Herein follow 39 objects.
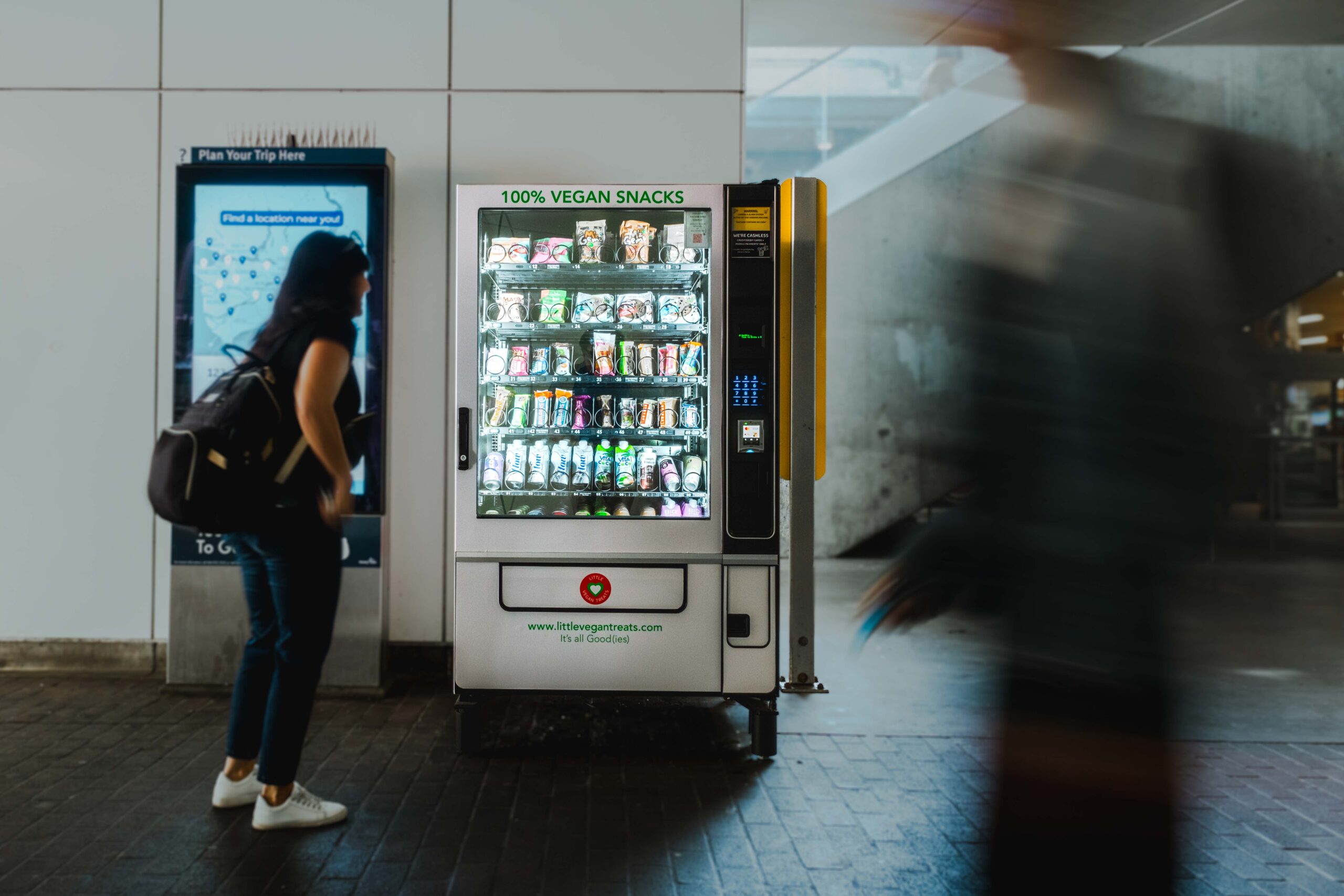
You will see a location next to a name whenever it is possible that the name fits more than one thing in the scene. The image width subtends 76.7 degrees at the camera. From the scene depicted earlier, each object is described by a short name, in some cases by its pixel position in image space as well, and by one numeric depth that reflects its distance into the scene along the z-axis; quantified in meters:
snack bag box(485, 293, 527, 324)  3.51
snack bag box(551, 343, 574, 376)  3.62
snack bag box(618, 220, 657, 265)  3.53
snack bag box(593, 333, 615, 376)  3.57
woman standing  2.58
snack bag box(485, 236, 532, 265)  3.48
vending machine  3.39
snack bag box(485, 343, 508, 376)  3.49
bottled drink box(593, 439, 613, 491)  3.61
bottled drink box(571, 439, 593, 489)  3.56
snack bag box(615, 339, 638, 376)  3.60
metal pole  3.42
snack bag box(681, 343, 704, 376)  3.50
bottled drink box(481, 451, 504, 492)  3.56
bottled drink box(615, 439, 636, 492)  3.59
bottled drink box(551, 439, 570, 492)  3.56
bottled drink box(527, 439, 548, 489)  3.59
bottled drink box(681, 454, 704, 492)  3.55
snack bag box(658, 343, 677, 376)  3.57
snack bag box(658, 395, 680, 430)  3.55
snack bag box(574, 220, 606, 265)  3.59
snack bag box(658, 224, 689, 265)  3.51
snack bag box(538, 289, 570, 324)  3.55
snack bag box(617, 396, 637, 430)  3.57
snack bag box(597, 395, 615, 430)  3.59
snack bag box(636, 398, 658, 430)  3.57
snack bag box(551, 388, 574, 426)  3.57
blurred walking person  1.38
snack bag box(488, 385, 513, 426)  3.60
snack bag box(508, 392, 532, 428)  3.60
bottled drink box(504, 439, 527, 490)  3.59
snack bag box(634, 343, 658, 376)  3.59
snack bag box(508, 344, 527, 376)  3.52
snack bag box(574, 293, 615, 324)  3.54
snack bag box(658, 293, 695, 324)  3.53
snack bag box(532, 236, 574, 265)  3.49
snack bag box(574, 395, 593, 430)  3.56
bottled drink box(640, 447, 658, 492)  3.60
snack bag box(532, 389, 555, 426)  3.59
